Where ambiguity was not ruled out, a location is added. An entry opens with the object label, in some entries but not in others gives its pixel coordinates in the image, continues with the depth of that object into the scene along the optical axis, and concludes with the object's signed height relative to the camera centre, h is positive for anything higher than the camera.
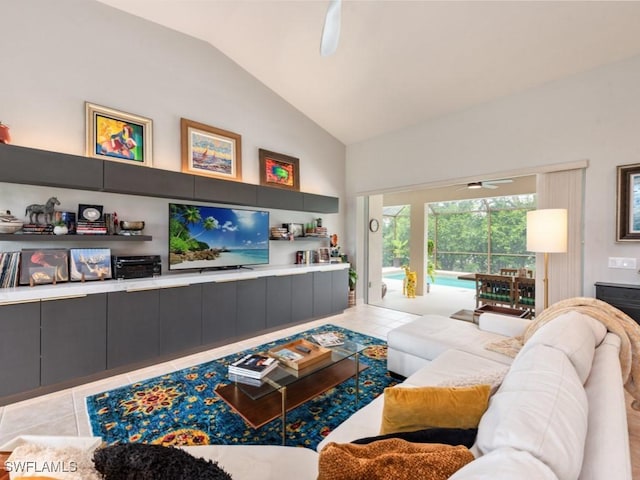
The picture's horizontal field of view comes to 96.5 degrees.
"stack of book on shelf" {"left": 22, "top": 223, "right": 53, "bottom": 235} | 2.45 +0.07
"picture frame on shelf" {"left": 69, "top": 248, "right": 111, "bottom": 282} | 2.63 -0.26
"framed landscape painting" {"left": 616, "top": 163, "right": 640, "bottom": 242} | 2.74 +0.33
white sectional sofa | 0.64 -0.50
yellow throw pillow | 1.05 -0.64
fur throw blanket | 1.68 -0.58
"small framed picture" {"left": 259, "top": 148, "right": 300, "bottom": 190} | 4.25 +1.03
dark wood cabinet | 2.59 -0.56
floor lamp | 2.69 +0.05
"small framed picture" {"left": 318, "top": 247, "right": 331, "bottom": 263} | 4.85 -0.32
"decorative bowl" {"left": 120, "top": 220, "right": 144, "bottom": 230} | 2.94 +0.12
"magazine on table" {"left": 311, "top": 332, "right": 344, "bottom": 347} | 2.44 -0.91
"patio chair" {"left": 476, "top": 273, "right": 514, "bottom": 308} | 4.23 -0.82
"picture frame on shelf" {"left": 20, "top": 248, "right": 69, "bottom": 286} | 2.43 -0.26
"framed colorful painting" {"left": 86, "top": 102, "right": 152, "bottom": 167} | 2.85 +1.06
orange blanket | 0.73 -0.61
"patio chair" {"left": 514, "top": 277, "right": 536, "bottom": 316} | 4.01 -0.81
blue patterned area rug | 1.86 -1.30
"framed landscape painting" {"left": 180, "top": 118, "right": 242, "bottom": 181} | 3.47 +1.11
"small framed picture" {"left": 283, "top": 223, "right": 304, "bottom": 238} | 4.52 +0.13
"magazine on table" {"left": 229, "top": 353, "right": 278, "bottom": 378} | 1.90 -0.89
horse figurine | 2.50 +0.24
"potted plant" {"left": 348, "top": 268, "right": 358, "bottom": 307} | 5.18 -0.90
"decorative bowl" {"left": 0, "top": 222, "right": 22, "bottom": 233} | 2.34 +0.08
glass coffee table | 1.70 -1.04
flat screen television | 3.28 +0.00
